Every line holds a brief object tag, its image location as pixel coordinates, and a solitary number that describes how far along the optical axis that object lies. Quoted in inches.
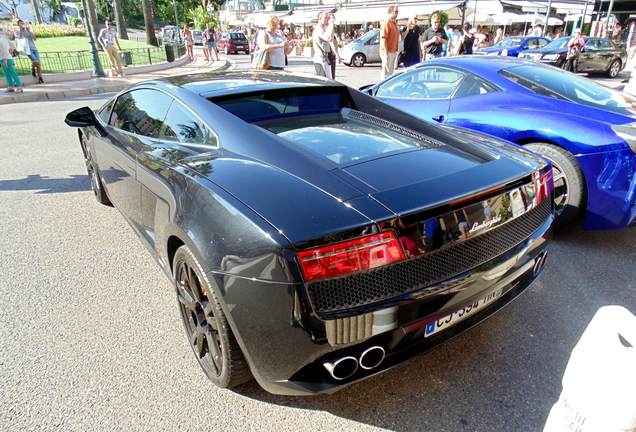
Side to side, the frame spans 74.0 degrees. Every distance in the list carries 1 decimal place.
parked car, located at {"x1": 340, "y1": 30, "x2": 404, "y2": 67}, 786.2
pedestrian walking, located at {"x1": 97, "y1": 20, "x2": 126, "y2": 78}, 595.8
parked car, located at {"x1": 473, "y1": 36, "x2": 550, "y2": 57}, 650.2
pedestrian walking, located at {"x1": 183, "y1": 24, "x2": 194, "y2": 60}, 989.2
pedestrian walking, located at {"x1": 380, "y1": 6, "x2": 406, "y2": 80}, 332.5
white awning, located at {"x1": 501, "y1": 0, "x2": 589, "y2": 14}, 1386.6
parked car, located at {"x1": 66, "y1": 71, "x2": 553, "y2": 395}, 59.7
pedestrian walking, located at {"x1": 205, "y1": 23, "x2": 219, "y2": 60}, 934.2
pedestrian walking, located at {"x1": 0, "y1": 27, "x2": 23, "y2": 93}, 456.1
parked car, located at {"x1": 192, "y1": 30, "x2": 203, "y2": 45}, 1837.8
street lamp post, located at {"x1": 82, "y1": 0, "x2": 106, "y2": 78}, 575.0
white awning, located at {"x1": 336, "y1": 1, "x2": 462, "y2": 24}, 1117.1
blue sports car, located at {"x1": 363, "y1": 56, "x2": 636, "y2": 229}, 119.2
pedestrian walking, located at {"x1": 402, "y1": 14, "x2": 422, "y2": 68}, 369.7
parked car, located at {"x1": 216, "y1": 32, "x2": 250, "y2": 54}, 1240.2
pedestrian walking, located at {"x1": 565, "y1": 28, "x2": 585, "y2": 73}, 559.8
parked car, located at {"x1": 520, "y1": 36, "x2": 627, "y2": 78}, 576.7
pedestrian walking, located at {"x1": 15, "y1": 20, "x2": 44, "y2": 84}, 515.8
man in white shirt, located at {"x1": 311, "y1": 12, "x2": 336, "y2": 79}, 333.7
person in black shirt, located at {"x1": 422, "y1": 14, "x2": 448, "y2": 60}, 413.4
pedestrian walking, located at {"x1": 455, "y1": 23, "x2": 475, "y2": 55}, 431.0
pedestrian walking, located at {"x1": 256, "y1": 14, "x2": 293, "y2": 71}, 304.6
